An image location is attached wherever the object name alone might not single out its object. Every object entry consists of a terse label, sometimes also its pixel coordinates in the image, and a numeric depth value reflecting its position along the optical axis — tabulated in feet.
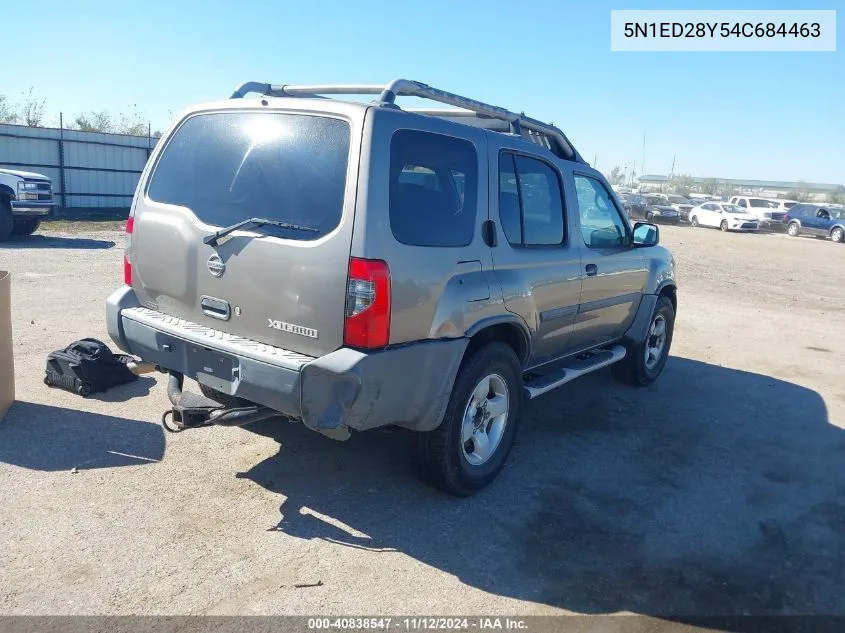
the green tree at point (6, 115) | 113.29
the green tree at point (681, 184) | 302.04
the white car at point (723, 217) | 111.14
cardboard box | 15.98
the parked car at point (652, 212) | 118.32
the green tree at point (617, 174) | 379.37
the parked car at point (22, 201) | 46.70
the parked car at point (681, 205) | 127.75
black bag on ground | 17.53
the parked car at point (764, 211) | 115.75
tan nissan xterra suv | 11.27
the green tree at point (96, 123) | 122.62
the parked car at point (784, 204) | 120.94
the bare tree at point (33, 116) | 113.70
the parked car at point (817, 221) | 104.83
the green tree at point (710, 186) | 317.65
